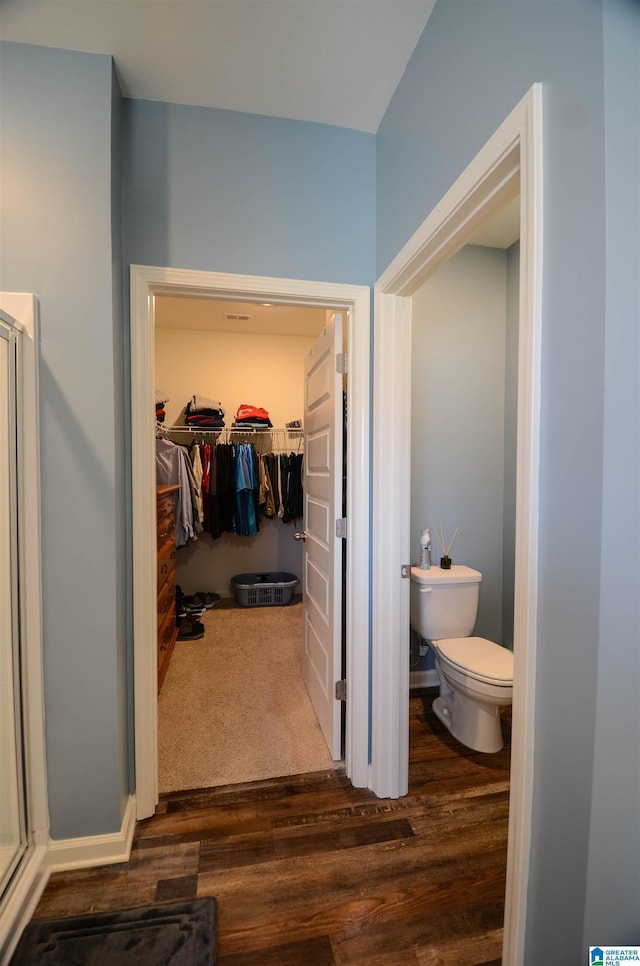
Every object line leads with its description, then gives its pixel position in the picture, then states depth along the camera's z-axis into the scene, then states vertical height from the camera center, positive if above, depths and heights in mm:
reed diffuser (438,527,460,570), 2453 -461
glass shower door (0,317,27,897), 1255 -570
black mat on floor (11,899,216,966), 1099 -1325
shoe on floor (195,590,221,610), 3922 -1282
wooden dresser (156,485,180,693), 2602 -749
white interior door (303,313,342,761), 1827 -315
